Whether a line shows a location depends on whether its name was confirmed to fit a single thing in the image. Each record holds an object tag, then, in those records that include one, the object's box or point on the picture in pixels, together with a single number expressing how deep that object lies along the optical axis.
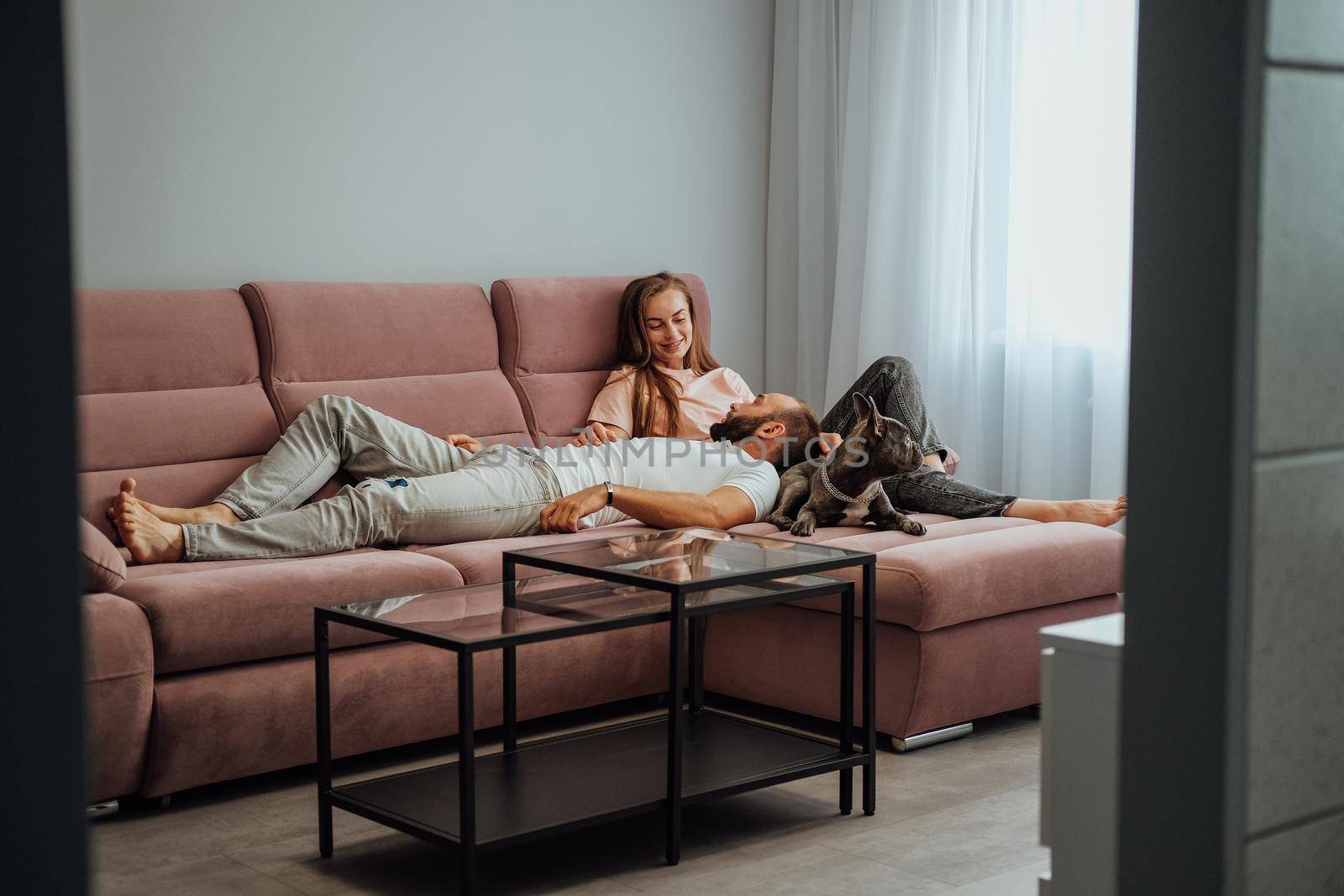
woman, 3.61
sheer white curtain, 4.15
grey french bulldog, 3.15
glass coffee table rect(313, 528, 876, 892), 2.19
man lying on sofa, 2.98
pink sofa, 2.56
